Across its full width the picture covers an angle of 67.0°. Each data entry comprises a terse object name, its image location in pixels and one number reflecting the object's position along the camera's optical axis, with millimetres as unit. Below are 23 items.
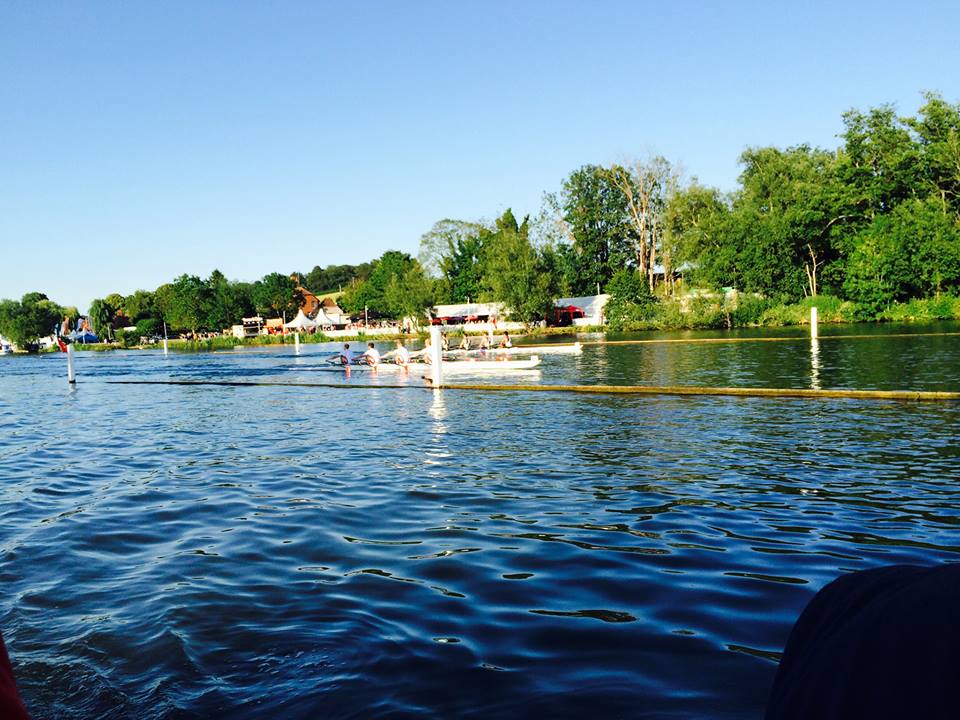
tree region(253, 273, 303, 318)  142125
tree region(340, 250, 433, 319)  99438
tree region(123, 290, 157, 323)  142125
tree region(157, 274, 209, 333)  128875
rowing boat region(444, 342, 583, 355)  40719
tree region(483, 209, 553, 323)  78000
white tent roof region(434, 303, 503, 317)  96688
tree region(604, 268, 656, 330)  74188
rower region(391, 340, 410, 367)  35344
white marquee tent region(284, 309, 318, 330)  123812
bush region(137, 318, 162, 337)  134500
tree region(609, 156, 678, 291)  79500
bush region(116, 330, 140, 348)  120625
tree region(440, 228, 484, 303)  99500
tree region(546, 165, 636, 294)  89812
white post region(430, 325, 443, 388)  25312
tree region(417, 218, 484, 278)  102125
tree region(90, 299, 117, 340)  137000
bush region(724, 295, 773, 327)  67375
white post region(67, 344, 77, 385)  37500
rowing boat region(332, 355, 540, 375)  32300
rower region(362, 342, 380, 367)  36656
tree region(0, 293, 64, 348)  124438
